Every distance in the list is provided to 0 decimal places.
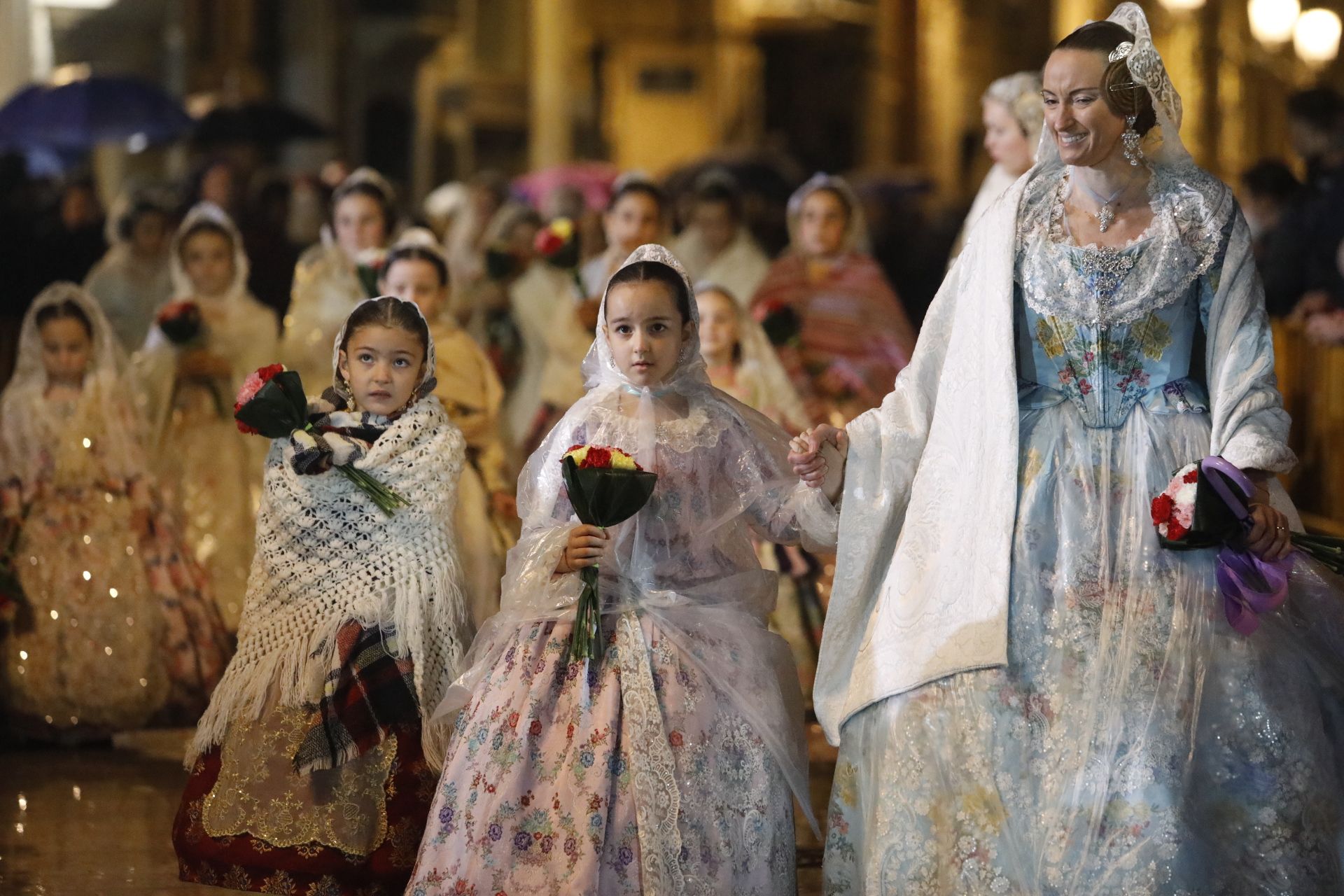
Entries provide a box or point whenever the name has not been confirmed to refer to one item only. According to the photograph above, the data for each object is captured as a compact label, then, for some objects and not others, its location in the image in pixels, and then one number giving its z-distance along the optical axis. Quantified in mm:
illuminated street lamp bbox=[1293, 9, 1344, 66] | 16391
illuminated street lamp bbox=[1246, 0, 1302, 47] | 16547
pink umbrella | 15570
